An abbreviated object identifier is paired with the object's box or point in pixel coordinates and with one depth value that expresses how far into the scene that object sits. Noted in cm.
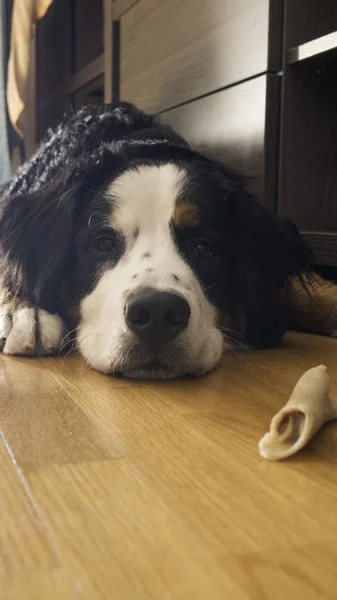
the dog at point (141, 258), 138
